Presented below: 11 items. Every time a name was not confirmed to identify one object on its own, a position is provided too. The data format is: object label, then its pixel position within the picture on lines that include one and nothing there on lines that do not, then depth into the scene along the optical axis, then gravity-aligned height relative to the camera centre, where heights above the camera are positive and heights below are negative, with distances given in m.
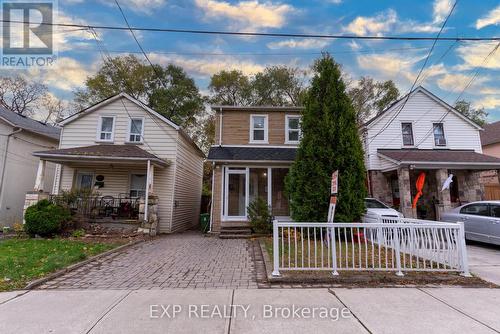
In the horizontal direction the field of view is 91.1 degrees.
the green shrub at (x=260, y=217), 10.01 -0.56
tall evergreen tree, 8.38 +1.64
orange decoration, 10.56 +0.97
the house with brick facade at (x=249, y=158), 10.84 +1.97
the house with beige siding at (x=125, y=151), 11.83 +2.39
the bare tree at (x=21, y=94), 19.80 +8.95
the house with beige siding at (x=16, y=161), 12.19 +2.07
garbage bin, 11.91 -0.93
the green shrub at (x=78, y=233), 9.27 -1.21
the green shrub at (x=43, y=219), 9.02 -0.65
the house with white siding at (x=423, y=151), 11.29 +2.85
